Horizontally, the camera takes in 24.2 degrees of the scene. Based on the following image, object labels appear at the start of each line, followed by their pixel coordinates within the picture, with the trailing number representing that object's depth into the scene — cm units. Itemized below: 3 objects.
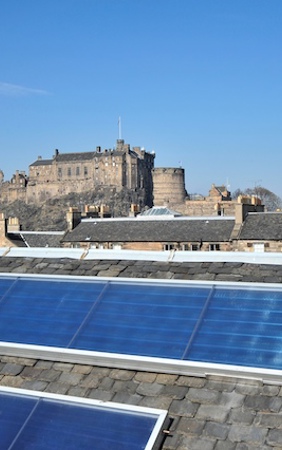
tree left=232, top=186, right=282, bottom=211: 15850
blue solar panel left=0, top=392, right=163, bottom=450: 512
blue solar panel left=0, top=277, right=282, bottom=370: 628
